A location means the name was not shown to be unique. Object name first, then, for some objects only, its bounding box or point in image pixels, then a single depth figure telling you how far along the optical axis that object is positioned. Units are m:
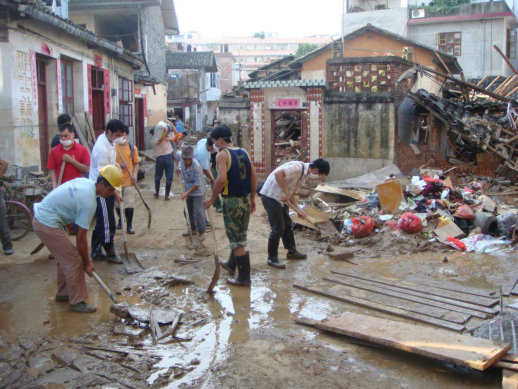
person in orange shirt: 7.34
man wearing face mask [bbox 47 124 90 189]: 6.36
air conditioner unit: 30.02
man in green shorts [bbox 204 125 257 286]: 5.46
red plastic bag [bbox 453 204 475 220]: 8.46
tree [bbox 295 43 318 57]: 57.06
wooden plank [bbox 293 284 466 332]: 4.40
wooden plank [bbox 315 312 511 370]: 3.52
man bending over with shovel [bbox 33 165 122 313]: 4.42
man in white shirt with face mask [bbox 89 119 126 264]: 6.35
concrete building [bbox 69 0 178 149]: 17.69
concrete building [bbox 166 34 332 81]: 82.56
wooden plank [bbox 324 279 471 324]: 4.61
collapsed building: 13.67
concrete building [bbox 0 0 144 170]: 8.48
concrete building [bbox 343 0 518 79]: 28.55
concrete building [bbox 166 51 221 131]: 33.41
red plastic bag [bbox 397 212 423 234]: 8.09
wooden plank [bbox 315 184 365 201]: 10.73
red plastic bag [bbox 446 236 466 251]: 7.56
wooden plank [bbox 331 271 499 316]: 4.79
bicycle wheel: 7.40
